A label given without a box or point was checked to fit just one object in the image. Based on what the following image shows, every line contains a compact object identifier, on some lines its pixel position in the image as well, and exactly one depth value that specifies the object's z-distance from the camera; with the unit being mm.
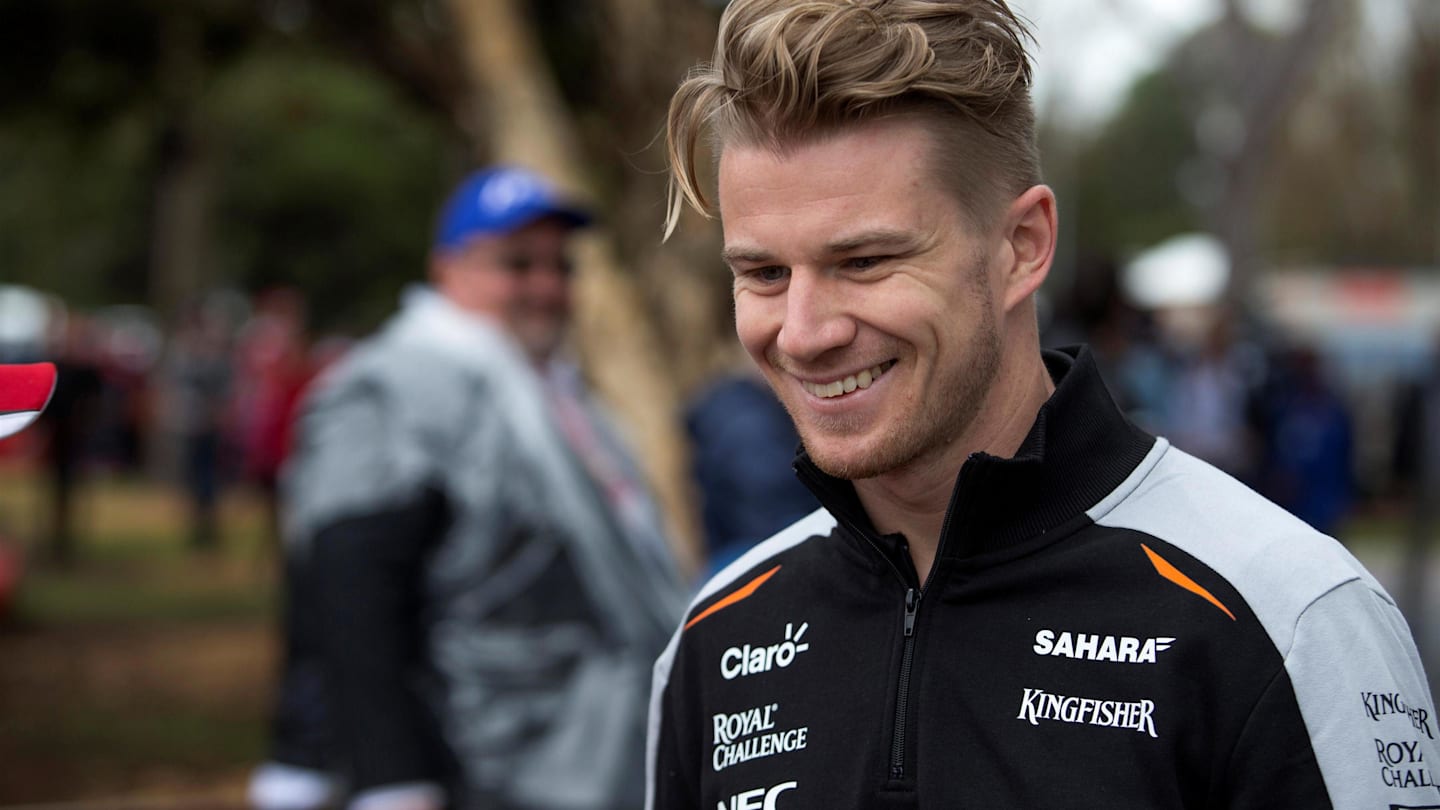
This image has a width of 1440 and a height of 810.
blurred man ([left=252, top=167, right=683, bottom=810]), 4080
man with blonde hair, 2939
